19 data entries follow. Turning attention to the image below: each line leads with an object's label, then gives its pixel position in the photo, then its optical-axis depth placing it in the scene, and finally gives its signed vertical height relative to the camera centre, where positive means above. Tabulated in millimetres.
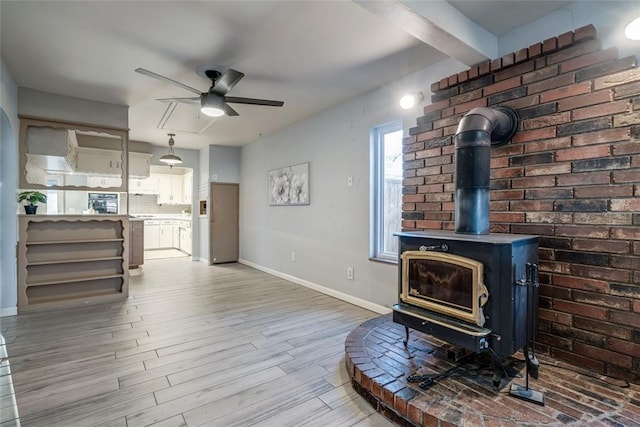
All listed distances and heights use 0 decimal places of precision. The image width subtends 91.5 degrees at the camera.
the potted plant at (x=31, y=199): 3504 +104
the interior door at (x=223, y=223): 6340 -293
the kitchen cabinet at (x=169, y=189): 8734 +556
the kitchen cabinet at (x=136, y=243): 5605 -632
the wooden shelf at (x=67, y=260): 3569 -628
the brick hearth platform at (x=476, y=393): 1402 -938
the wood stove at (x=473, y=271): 1590 -340
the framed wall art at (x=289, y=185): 4551 +379
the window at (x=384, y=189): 3393 +228
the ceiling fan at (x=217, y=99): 2798 +1045
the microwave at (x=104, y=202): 4012 +83
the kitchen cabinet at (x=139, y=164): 5965 +857
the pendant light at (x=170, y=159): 5543 +896
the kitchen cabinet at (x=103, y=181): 3889 +344
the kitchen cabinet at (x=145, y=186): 8201 +618
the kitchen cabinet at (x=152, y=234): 8234 -676
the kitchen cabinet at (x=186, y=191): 8958 +524
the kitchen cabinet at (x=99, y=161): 3947 +605
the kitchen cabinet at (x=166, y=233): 8484 -671
